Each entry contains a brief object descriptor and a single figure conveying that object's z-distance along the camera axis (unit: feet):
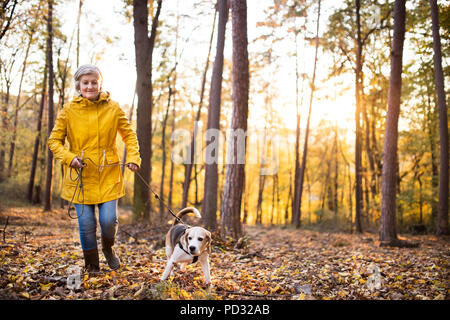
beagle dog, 11.10
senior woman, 12.48
